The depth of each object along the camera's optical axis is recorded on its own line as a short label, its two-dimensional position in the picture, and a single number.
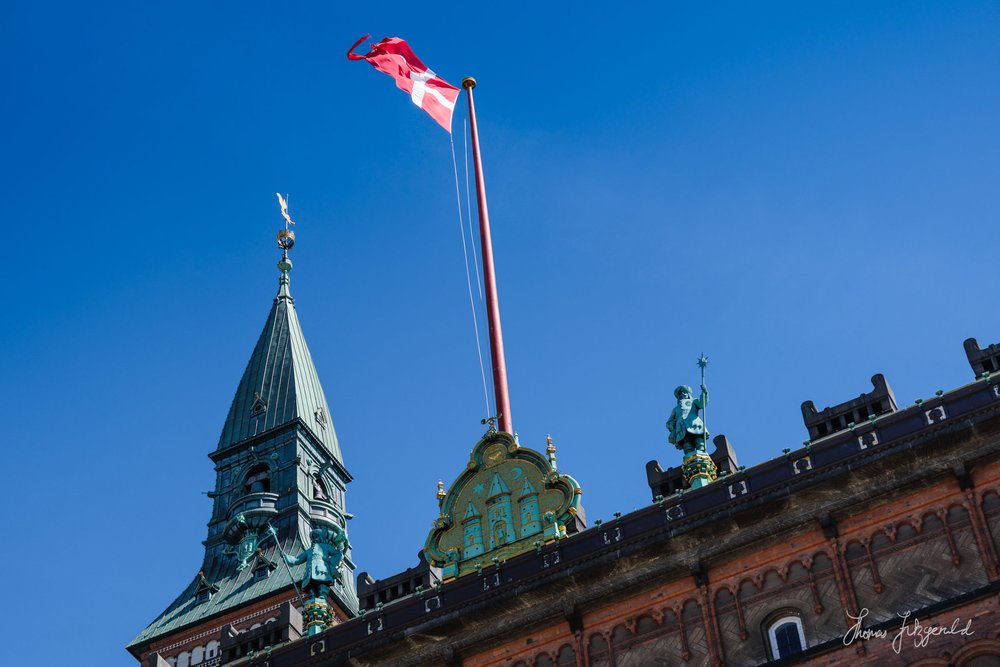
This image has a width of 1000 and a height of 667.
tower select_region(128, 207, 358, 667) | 79.69
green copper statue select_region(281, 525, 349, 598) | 53.22
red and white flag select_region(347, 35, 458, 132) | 68.44
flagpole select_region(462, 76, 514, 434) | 59.29
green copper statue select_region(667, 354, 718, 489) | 48.22
